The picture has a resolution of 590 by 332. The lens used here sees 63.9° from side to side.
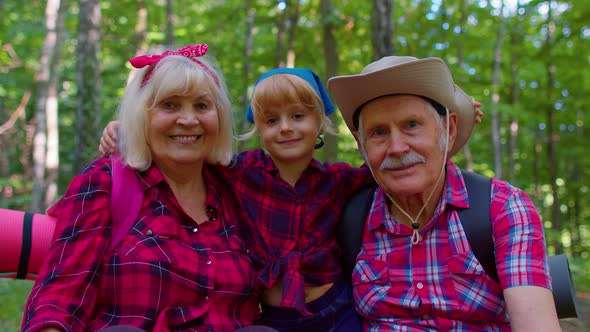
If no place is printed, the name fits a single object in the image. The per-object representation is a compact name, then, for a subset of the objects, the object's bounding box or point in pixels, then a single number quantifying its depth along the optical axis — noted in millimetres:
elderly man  2258
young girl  2561
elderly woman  2090
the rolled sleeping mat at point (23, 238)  2471
